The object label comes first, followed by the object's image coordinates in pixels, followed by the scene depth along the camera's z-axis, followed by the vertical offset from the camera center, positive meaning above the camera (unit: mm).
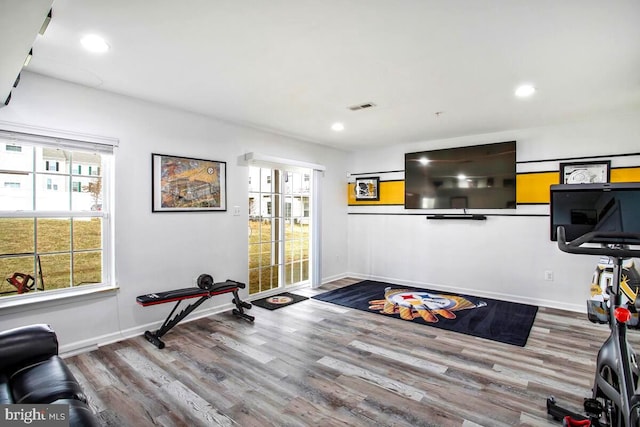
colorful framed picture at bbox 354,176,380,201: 5980 +475
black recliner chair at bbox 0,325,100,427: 1349 -804
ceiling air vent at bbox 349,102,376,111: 3568 +1211
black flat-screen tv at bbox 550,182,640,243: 1571 +20
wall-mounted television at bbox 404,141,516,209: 4645 +548
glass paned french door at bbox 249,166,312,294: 4699 -220
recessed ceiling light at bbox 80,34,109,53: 2172 +1193
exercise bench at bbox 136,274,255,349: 3186 -870
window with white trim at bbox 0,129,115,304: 2729 -13
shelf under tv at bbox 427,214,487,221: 4836 -50
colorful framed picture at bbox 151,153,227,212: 3537 +351
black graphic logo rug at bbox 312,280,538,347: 3537 -1266
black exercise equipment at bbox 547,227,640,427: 1524 -754
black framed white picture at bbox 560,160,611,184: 4000 +518
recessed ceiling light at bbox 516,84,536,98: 3023 +1183
